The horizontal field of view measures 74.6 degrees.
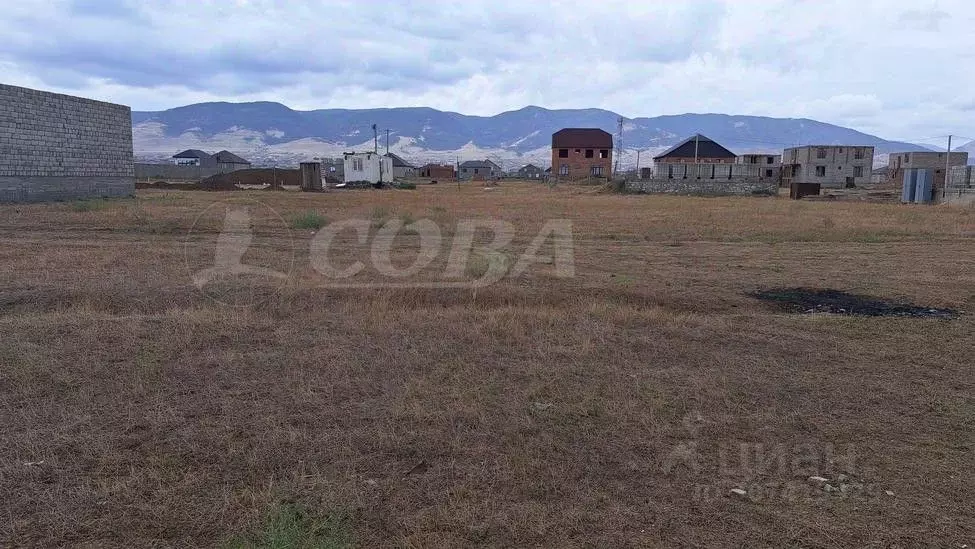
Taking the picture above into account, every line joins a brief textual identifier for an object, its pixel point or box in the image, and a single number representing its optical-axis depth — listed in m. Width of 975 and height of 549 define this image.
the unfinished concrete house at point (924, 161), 59.18
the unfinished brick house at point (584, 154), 70.94
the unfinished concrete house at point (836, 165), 57.78
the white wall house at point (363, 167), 47.52
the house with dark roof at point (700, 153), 63.53
